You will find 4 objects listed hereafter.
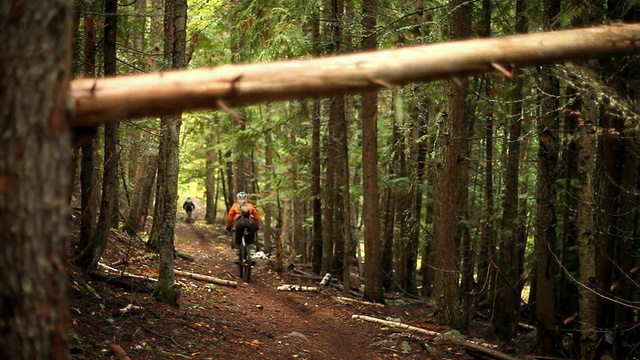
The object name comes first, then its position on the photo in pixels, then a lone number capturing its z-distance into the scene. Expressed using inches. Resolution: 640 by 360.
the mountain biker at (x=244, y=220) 570.9
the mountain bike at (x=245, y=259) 568.4
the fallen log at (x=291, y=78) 117.9
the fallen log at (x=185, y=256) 606.5
